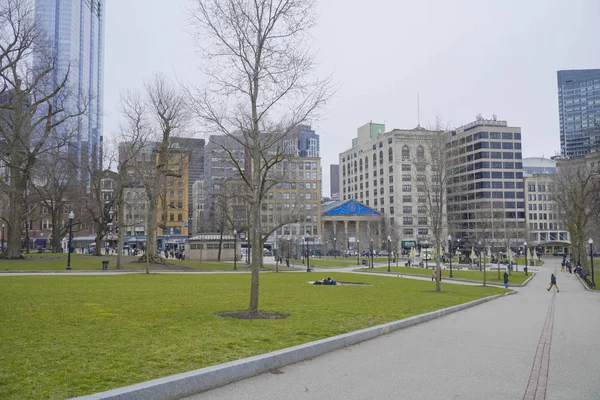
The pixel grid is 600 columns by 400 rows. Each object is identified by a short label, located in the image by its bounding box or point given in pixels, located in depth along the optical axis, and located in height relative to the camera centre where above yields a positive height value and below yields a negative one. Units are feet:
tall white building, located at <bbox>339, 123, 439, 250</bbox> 383.45 +48.33
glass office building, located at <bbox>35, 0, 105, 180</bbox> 550.36 +246.86
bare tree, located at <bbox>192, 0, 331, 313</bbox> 45.98 +16.87
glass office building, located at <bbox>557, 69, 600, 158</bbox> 379.76 +131.42
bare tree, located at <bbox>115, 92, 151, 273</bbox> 123.44 +24.75
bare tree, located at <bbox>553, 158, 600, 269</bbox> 156.41 +12.95
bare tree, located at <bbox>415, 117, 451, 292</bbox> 98.73 +13.47
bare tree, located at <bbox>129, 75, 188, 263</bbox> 125.59 +24.72
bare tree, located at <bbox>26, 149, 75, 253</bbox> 126.45 +15.92
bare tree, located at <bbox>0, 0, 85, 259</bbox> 71.72 +28.44
